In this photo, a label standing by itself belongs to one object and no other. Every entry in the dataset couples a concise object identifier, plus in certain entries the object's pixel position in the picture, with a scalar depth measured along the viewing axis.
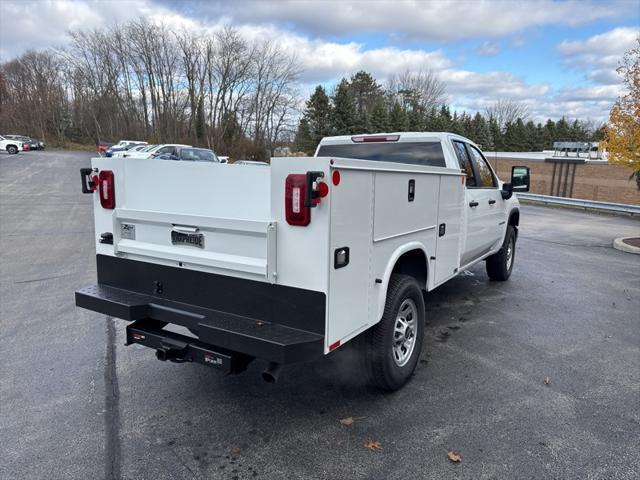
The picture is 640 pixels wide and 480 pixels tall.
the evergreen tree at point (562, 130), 71.64
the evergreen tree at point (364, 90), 58.72
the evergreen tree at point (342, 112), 43.28
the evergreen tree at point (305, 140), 44.84
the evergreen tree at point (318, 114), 43.09
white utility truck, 2.70
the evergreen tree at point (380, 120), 48.38
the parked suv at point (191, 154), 24.31
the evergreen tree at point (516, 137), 66.19
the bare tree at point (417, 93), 63.12
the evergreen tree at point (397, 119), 49.44
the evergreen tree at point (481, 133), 60.52
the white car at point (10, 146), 42.47
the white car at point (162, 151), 24.95
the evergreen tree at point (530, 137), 67.50
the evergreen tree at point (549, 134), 69.88
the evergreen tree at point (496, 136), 66.38
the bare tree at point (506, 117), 71.93
